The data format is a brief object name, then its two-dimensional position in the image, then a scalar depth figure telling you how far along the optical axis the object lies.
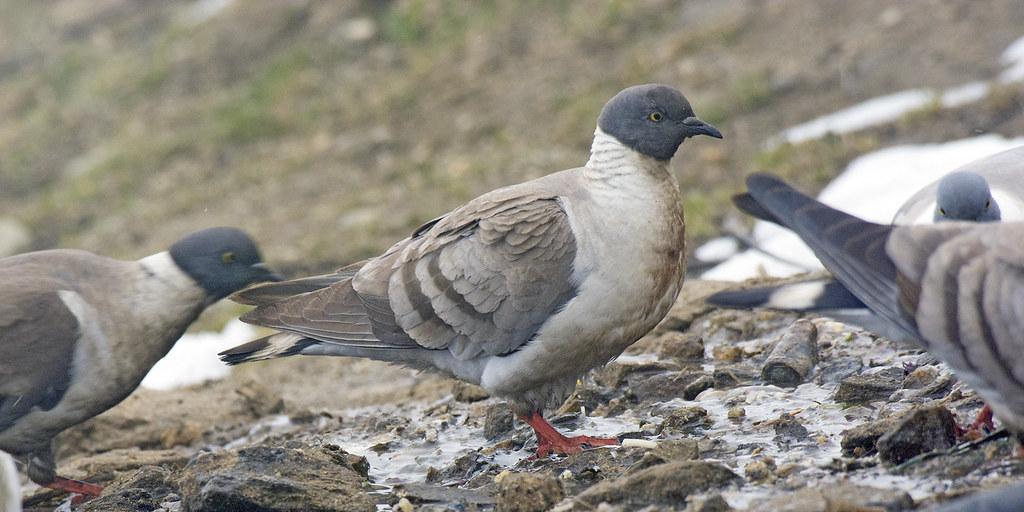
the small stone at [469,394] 11.70
